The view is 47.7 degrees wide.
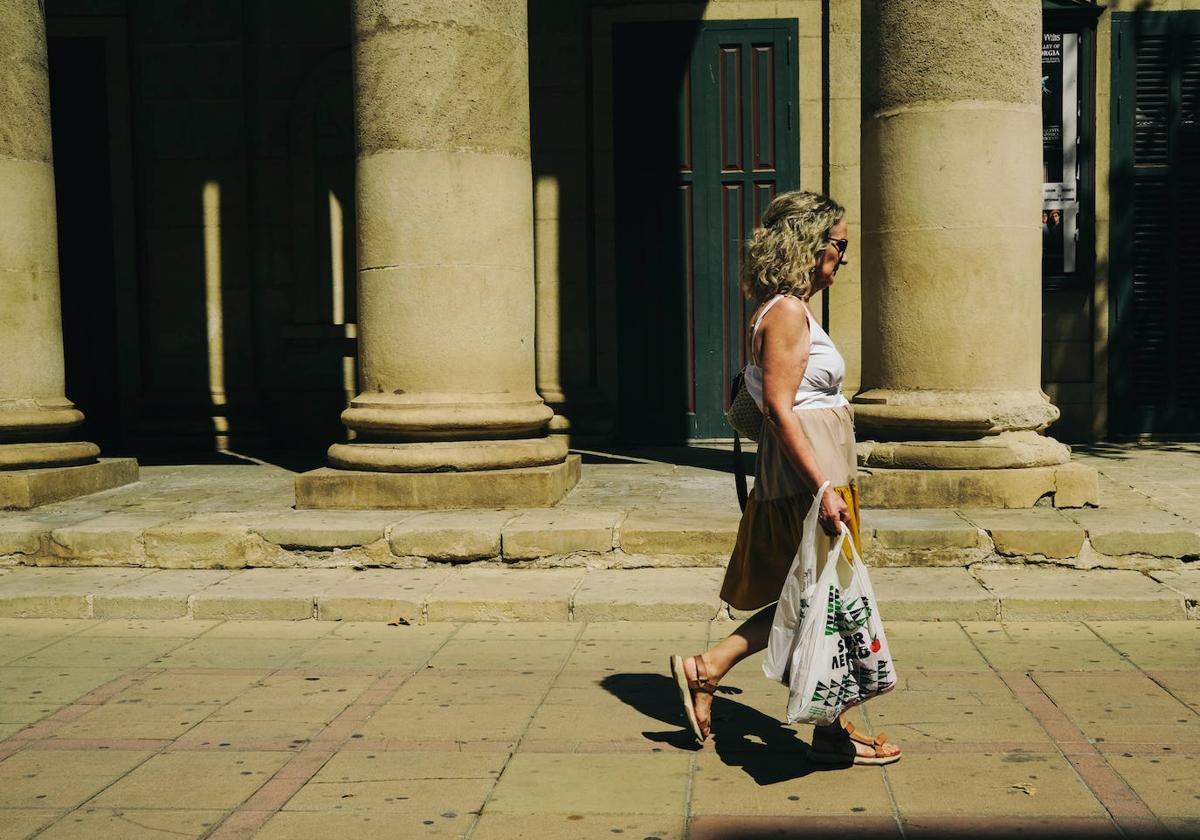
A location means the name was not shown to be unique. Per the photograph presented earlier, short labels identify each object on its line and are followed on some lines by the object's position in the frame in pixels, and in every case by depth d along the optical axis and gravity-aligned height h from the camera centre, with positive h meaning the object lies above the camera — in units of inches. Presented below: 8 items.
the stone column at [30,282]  366.3 +12.0
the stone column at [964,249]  325.4 +14.3
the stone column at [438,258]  331.9 +14.7
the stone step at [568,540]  290.2 -49.3
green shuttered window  501.0 +29.0
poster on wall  502.0 +56.8
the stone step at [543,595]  264.4 -56.5
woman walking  178.2 -16.6
